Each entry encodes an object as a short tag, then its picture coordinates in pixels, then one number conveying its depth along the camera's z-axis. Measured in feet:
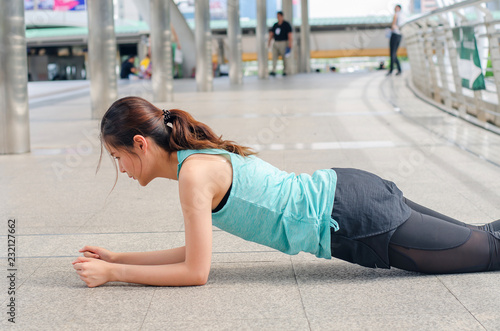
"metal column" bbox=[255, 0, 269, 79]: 88.94
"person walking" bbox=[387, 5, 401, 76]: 60.54
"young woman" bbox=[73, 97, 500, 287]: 8.68
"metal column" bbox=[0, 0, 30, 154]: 23.22
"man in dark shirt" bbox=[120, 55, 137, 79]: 94.35
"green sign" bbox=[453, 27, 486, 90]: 27.22
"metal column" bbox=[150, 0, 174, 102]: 47.75
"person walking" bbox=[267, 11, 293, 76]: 82.07
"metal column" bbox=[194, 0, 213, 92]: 62.64
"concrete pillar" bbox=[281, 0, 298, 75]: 117.39
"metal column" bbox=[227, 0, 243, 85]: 75.41
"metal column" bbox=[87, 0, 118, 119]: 35.91
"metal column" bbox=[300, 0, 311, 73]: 120.10
